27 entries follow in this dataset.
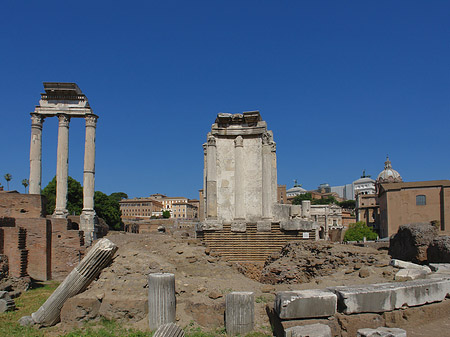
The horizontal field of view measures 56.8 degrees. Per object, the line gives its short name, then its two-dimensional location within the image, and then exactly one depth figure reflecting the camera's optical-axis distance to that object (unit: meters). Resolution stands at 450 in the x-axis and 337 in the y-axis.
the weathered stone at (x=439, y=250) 8.95
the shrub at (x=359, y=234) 57.66
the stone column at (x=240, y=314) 6.55
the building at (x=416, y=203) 53.69
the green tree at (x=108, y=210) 48.91
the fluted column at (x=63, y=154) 23.81
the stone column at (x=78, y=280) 7.68
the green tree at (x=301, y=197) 114.65
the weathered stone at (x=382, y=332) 5.21
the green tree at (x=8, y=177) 73.50
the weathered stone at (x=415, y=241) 9.64
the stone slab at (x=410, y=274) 7.40
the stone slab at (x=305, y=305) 5.76
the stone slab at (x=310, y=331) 5.34
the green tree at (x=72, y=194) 43.42
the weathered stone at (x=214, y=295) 7.40
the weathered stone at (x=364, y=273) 8.24
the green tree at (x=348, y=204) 121.12
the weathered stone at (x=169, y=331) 5.99
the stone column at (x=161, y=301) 6.89
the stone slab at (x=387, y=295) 5.90
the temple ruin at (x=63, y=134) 23.55
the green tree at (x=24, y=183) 72.22
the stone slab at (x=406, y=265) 7.81
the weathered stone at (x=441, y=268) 7.72
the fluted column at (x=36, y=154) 23.55
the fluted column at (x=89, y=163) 23.97
